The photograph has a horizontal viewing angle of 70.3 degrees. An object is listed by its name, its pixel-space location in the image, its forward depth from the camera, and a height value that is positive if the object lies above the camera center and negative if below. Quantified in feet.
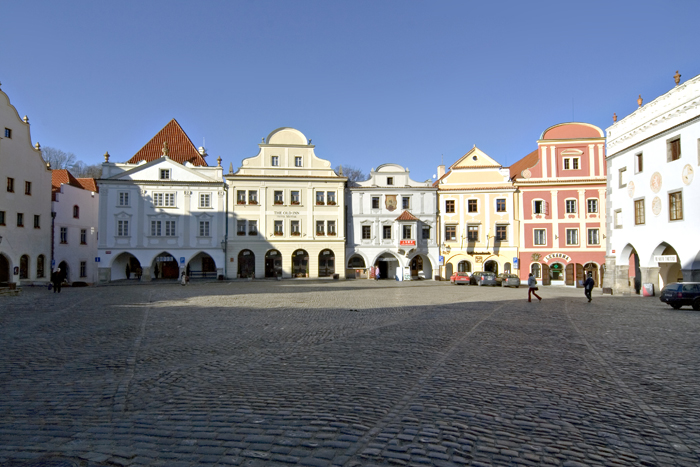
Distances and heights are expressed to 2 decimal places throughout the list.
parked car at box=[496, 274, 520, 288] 137.18 -6.07
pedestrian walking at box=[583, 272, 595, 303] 84.17 -4.74
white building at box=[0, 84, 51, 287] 127.75 +15.49
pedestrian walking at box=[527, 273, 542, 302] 81.77 -4.32
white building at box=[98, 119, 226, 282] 151.74 +14.95
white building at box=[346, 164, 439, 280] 163.32 +13.54
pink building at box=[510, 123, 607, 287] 152.87 +16.18
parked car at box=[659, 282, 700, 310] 69.51 -5.25
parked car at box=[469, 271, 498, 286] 138.21 -5.46
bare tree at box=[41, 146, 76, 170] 214.48 +45.06
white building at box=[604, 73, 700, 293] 81.61 +12.21
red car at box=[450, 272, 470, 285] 145.18 -5.45
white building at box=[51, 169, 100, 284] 148.77 +11.06
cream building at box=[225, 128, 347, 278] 157.07 +15.44
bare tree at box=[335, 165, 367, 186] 265.77 +46.55
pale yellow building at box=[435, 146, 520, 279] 159.94 +13.92
